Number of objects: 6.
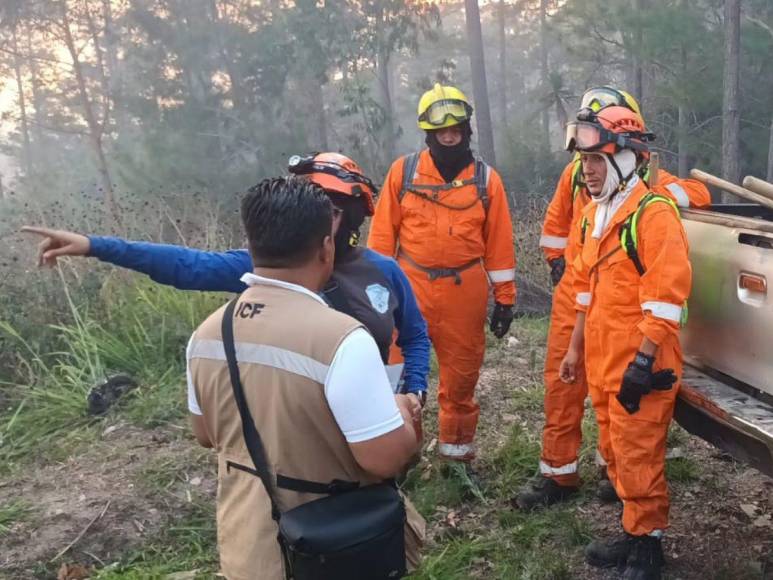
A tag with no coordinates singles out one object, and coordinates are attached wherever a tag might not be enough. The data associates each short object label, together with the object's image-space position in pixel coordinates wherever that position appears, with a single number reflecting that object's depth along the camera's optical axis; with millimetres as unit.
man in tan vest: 1731
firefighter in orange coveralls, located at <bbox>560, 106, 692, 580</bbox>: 2846
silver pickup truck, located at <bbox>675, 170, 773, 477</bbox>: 2680
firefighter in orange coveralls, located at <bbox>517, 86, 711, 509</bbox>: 3908
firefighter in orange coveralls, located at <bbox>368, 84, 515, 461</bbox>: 4199
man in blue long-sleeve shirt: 2504
